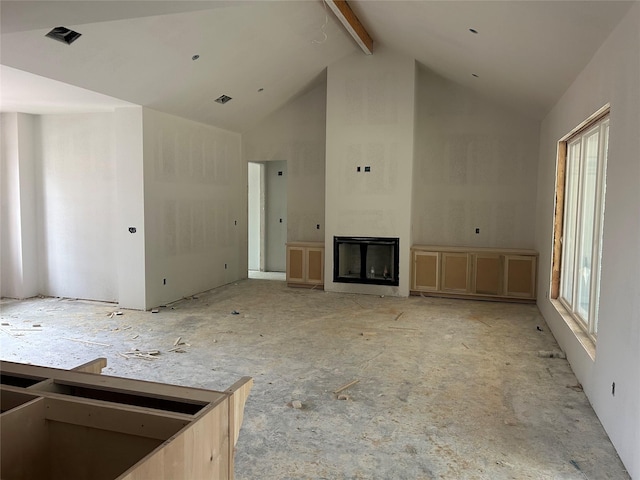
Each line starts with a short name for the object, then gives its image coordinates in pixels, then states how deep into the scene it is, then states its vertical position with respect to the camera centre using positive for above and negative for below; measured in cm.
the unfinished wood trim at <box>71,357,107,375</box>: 199 -71
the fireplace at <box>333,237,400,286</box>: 779 -94
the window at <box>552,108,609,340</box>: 393 -11
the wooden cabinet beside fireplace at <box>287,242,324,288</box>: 834 -105
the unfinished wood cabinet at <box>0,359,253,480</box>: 136 -69
